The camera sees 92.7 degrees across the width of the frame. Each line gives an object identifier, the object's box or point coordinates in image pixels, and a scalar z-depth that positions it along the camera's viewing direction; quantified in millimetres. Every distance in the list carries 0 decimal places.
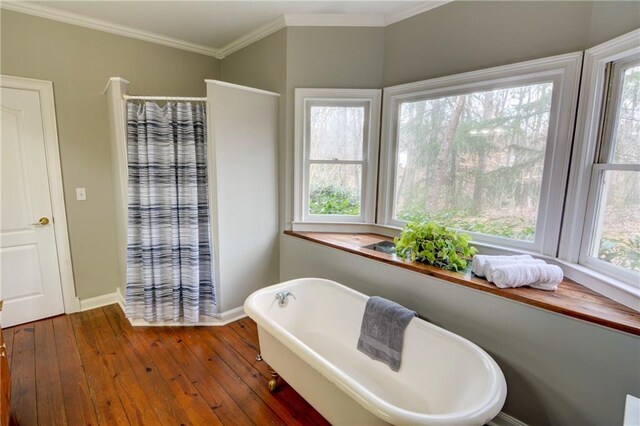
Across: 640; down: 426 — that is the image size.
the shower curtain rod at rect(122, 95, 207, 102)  2304
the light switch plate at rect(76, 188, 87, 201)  2701
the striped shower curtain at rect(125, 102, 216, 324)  2355
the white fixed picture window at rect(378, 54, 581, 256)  1758
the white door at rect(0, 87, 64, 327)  2385
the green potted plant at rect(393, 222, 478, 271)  1859
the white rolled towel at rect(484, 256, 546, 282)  1619
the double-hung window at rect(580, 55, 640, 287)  1439
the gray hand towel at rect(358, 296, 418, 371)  1750
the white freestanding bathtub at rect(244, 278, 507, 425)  1195
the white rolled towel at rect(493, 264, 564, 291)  1558
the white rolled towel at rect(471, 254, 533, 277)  1687
